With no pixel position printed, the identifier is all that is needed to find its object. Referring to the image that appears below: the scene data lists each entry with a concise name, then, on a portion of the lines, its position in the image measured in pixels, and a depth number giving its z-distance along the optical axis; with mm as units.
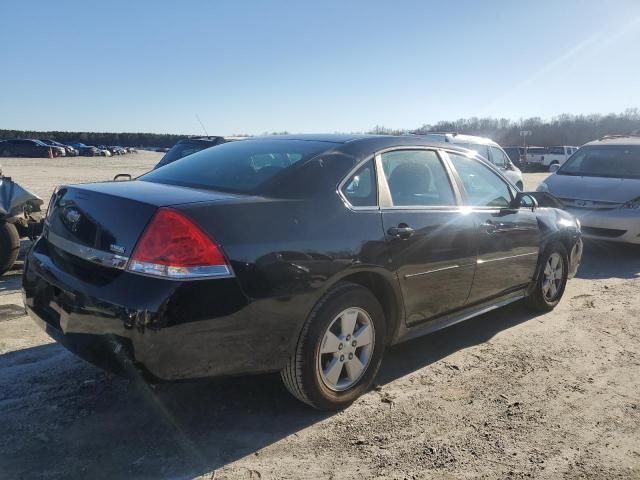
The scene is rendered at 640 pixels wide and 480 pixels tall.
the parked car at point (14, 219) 6023
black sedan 2604
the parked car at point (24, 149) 47500
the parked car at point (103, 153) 62844
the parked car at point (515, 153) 36303
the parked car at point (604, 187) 8047
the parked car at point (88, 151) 62062
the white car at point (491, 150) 12289
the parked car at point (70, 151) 57469
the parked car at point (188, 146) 9992
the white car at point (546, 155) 37719
